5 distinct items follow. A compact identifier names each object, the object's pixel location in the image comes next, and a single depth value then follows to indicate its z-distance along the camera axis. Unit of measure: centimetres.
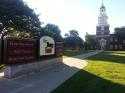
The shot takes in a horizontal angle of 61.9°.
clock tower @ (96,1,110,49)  4649
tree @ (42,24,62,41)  3163
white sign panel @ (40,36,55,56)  772
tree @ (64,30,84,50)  3933
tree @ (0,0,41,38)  1405
